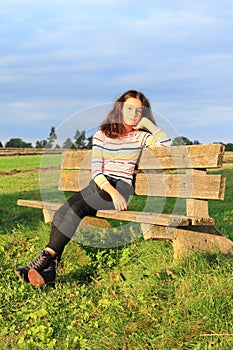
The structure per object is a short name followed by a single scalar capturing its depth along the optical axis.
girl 5.05
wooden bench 4.59
